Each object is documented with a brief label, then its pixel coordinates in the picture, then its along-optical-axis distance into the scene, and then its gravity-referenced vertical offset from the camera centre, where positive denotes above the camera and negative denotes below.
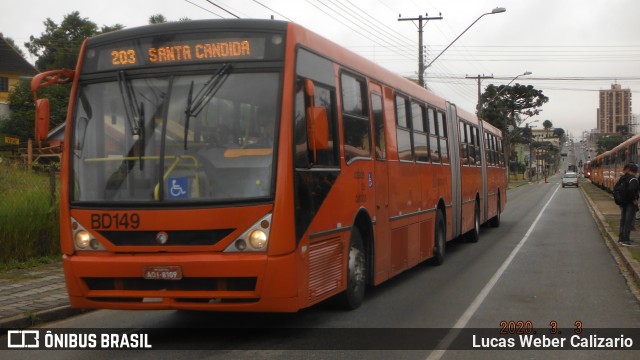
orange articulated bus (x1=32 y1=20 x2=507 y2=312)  6.71 -0.02
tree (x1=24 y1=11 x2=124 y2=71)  59.94 +11.25
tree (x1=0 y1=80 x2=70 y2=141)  40.28 +3.51
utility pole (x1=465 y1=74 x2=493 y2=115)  53.43 +6.27
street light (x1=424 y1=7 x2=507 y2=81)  28.95 +5.91
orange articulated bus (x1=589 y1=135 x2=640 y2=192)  37.11 +0.03
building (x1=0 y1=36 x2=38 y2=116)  55.00 +7.62
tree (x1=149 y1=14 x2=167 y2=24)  55.96 +11.32
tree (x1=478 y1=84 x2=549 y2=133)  80.31 +6.53
